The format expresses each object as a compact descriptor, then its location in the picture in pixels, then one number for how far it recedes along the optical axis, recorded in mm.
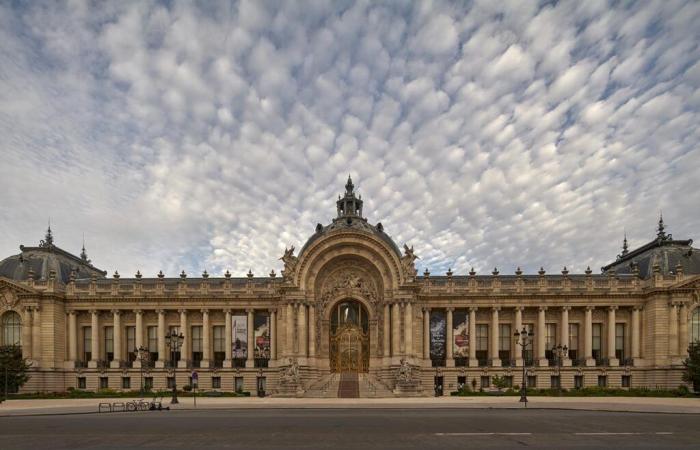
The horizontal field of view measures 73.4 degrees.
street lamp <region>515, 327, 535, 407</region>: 37944
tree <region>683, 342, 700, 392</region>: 46906
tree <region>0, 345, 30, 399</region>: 48500
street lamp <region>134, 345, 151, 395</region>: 56772
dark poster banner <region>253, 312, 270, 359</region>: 56375
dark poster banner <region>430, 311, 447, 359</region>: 56156
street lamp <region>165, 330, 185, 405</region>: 39875
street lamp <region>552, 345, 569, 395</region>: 52625
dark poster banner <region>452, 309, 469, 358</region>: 56344
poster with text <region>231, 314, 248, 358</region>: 56781
